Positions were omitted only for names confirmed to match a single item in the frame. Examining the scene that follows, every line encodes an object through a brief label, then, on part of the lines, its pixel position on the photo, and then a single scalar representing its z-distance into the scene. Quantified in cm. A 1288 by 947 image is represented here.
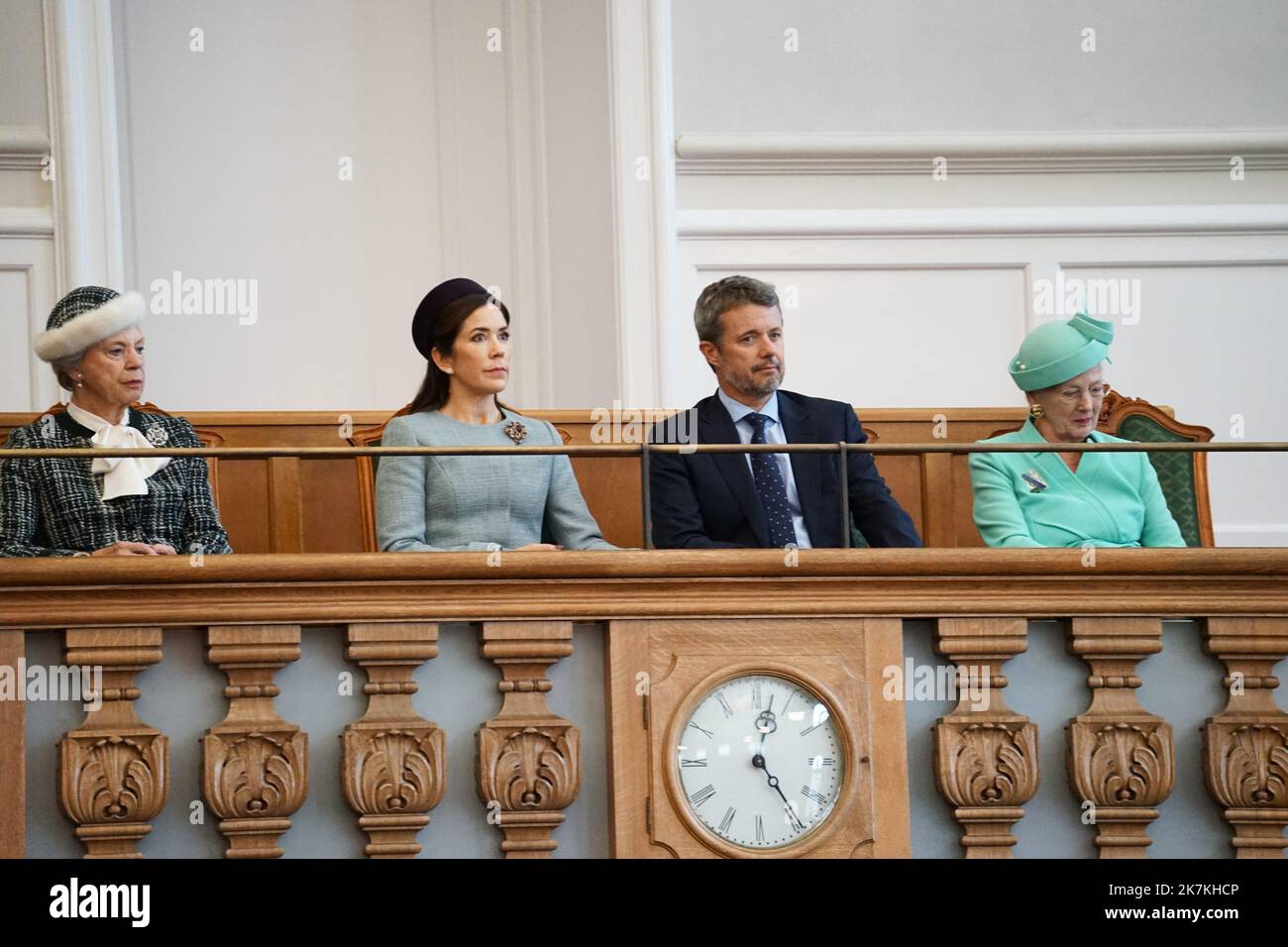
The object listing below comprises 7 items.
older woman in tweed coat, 795
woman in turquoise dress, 839
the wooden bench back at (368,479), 970
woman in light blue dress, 799
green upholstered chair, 955
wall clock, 727
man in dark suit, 818
